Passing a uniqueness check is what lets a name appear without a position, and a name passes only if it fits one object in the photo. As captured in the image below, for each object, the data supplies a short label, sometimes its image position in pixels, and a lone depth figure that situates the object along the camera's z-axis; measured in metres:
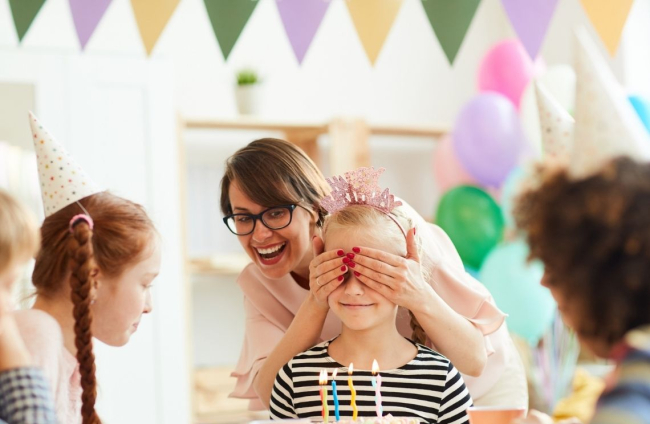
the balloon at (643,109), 3.21
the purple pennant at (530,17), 2.16
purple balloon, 3.70
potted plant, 4.30
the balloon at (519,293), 3.42
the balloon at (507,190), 3.57
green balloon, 3.74
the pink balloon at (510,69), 3.88
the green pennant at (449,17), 2.20
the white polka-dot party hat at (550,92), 3.48
